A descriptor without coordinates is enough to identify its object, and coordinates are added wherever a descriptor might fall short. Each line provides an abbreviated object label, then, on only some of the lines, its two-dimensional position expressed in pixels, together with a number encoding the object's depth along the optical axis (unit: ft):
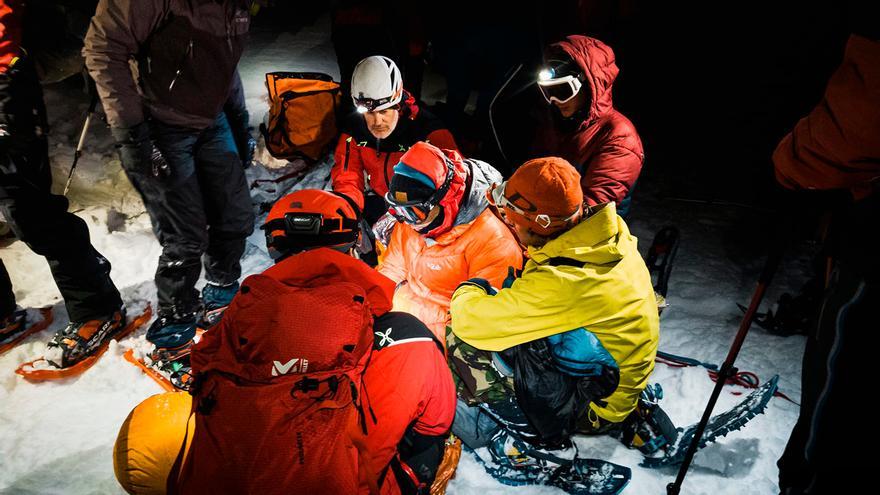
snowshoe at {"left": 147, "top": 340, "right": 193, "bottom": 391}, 9.89
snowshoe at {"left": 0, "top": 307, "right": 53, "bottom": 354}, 10.59
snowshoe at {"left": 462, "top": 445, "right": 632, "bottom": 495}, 7.77
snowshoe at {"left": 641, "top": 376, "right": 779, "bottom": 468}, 7.54
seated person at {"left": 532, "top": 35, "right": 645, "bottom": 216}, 10.61
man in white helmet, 11.42
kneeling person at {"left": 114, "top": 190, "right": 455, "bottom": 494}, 4.62
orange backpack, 15.30
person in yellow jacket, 6.48
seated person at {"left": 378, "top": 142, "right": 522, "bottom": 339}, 8.68
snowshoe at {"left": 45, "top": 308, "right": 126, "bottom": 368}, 10.03
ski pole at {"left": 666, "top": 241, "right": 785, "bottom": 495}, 6.21
